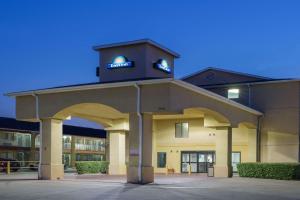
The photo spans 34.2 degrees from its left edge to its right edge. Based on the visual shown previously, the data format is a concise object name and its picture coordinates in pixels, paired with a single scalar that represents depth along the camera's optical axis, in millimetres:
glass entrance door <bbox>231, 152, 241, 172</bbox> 36312
